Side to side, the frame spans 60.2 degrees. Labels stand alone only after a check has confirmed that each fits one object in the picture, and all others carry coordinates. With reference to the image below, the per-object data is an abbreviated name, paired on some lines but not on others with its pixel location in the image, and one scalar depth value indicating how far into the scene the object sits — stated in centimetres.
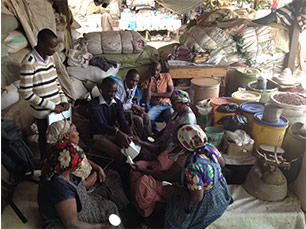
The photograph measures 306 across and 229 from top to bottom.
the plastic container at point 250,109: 271
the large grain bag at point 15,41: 284
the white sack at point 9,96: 261
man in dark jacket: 256
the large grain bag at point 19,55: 297
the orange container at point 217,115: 276
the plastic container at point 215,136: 255
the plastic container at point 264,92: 345
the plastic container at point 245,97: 305
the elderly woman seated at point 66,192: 148
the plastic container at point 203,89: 364
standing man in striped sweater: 213
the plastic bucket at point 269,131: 237
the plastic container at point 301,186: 211
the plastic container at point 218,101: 302
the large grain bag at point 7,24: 273
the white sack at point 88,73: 452
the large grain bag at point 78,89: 420
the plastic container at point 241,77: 457
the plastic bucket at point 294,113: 256
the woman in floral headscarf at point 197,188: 160
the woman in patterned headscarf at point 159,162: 205
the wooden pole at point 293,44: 504
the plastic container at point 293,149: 225
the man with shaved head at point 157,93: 364
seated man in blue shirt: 308
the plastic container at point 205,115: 306
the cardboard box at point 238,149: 245
